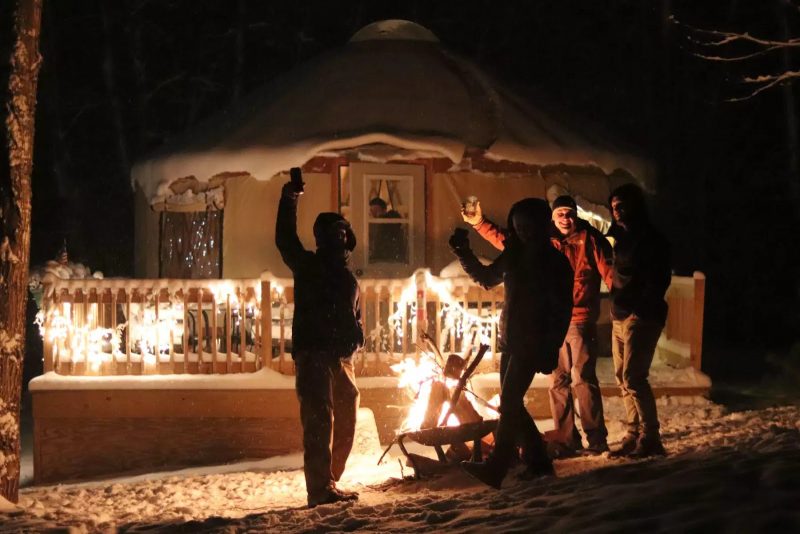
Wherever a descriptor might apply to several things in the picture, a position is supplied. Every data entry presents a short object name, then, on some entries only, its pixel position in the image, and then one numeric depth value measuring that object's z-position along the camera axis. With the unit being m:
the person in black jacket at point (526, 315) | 5.70
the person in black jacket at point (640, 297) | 6.17
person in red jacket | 6.63
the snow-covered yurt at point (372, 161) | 11.06
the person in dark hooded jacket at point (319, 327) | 6.05
